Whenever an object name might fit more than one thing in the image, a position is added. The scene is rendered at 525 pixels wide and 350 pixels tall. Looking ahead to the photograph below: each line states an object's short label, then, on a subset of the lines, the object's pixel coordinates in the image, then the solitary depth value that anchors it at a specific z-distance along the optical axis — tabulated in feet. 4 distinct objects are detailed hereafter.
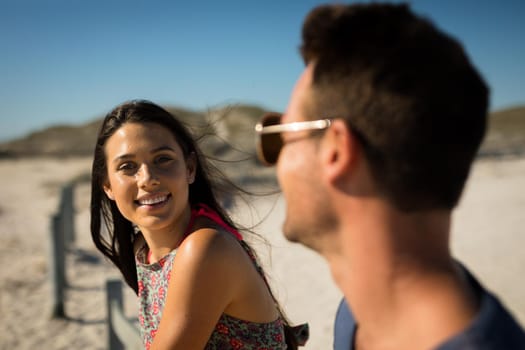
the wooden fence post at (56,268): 19.72
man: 3.23
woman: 5.53
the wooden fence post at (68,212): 27.71
